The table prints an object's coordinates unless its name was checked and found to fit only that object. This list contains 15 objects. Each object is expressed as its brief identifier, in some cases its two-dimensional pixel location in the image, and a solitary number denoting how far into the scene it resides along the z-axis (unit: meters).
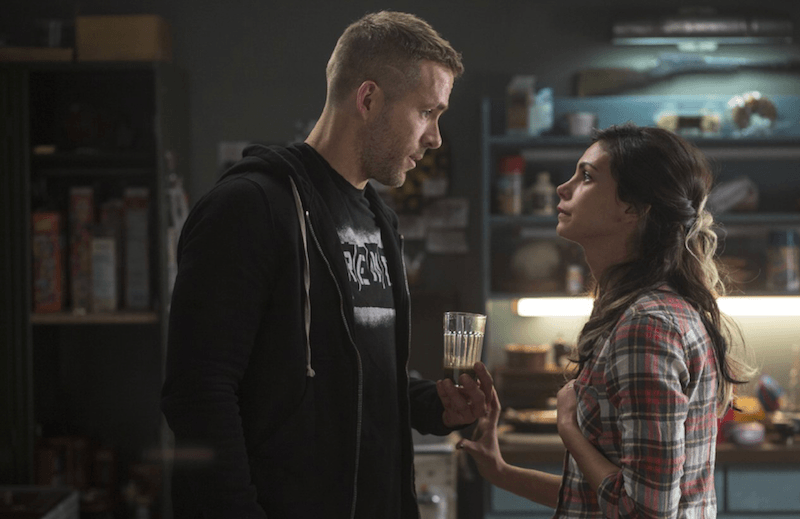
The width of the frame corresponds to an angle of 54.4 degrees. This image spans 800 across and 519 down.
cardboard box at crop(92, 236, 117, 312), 3.57
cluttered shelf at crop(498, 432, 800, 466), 3.25
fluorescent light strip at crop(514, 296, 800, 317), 3.81
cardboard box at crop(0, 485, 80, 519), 3.07
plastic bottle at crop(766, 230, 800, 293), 3.65
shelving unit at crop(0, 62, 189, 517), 3.46
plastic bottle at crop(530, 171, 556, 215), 3.68
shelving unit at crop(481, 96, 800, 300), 3.90
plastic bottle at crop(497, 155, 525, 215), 3.70
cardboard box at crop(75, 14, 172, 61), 3.59
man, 1.36
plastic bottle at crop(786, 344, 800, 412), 3.93
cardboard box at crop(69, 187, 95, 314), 3.61
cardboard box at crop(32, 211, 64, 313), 3.54
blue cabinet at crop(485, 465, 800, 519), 3.25
